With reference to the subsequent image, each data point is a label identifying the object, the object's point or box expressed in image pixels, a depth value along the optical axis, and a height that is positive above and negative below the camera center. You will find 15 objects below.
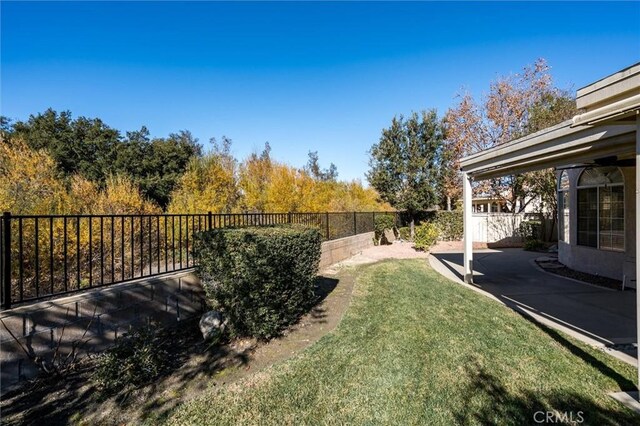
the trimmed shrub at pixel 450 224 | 17.42 -0.68
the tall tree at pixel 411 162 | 17.20 +2.98
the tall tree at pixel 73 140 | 24.80 +6.54
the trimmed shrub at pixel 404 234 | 17.33 -1.25
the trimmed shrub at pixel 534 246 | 14.16 -1.62
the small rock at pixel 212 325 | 4.01 -1.53
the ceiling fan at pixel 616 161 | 6.12 +1.06
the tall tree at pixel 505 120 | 17.12 +5.66
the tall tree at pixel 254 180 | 12.65 +1.74
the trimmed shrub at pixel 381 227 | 16.09 -0.76
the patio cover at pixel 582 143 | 2.84 +1.07
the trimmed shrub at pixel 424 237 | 13.55 -1.13
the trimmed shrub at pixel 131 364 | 2.78 -1.50
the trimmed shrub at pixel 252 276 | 3.90 -0.86
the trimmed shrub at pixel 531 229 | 16.22 -0.94
